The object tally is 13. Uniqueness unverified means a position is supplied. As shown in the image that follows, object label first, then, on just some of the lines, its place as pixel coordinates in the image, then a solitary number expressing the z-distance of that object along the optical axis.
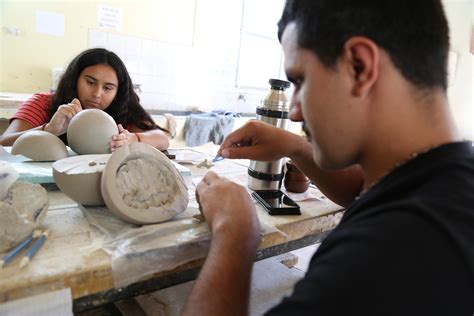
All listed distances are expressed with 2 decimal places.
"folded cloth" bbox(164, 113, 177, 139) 2.92
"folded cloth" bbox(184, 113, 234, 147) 3.04
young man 0.36
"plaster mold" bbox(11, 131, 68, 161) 0.93
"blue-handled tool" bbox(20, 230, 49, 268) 0.51
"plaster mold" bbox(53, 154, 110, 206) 0.69
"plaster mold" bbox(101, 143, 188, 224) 0.66
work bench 0.50
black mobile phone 0.81
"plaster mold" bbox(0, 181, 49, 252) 0.54
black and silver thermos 0.95
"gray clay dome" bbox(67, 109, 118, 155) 1.01
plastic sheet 0.56
